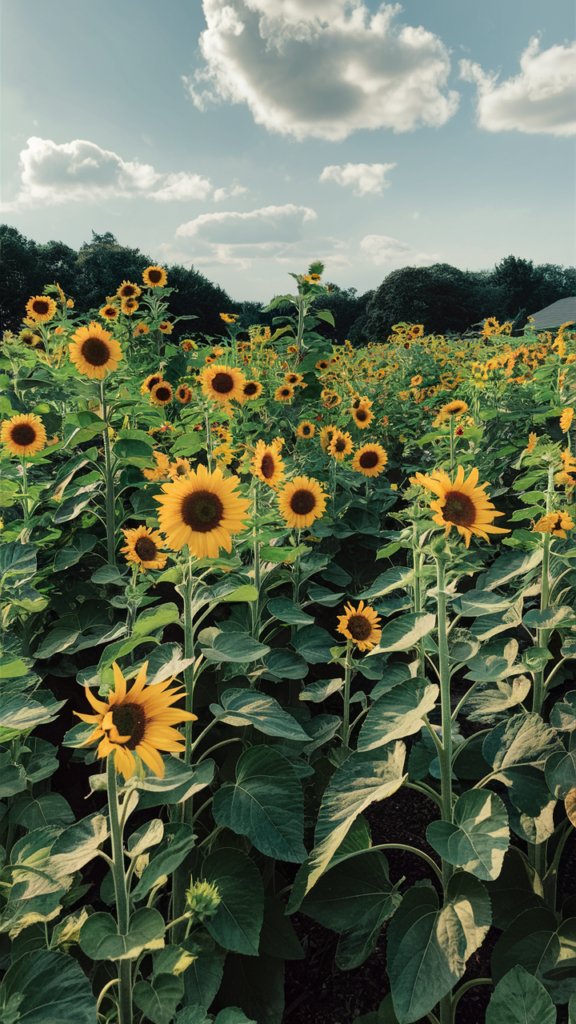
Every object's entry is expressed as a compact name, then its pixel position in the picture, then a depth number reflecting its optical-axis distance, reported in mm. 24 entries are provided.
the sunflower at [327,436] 3488
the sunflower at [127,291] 5957
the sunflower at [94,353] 2328
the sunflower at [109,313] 6188
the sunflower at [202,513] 1360
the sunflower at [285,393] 4064
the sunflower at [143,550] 1913
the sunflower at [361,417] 3885
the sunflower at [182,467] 2186
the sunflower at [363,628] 1968
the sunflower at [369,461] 3395
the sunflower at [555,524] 1626
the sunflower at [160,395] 3855
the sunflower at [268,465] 2137
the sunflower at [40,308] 4893
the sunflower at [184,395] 4025
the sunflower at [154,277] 5855
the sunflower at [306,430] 3742
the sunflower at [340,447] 3314
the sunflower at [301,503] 2312
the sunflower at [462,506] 1369
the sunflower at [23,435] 2498
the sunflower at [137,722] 900
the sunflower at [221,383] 3262
